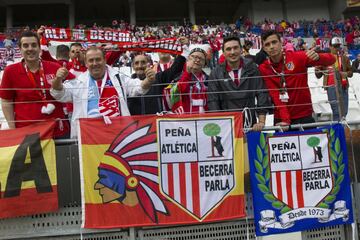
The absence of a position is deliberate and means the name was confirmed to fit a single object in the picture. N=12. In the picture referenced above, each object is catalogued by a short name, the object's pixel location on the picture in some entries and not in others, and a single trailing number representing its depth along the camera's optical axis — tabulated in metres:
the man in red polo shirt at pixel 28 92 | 4.26
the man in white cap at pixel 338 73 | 5.11
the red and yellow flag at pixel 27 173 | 3.76
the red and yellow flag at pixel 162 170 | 3.86
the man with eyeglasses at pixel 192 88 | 4.64
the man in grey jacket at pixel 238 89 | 4.35
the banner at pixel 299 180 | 4.06
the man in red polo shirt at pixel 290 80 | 4.48
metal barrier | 3.80
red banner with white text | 6.46
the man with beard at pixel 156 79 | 4.71
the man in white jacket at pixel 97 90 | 4.12
